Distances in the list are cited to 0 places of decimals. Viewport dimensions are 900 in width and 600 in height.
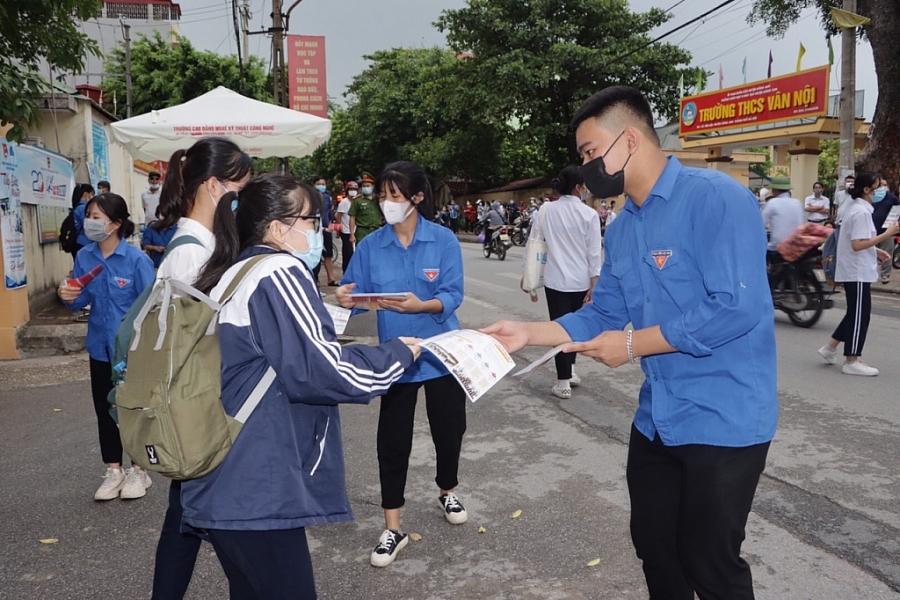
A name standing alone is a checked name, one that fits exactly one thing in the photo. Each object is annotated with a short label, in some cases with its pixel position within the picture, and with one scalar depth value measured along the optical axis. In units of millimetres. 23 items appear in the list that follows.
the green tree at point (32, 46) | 5824
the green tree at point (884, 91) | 16641
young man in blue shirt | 2027
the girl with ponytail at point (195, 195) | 2697
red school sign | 21156
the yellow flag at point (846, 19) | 14090
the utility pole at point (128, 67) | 30142
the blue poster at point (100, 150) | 12063
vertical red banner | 15023
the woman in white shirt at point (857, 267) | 6660
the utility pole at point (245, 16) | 24200
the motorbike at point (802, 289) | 9195
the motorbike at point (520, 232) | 24953
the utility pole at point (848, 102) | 15195
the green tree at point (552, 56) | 28781
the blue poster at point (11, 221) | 7562
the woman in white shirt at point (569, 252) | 5973
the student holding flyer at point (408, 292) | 3496
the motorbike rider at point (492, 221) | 20859
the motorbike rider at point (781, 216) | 9133
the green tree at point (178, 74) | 32094
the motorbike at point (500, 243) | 19859
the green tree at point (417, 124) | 33750
